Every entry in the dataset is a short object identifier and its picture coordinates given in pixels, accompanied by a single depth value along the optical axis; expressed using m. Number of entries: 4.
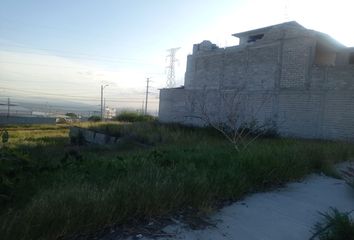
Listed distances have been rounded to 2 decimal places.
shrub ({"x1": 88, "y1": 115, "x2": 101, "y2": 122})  51.81
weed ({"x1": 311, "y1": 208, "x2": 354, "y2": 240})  4.43
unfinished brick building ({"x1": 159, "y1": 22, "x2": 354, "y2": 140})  19.77
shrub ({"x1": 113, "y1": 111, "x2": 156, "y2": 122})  41.78
